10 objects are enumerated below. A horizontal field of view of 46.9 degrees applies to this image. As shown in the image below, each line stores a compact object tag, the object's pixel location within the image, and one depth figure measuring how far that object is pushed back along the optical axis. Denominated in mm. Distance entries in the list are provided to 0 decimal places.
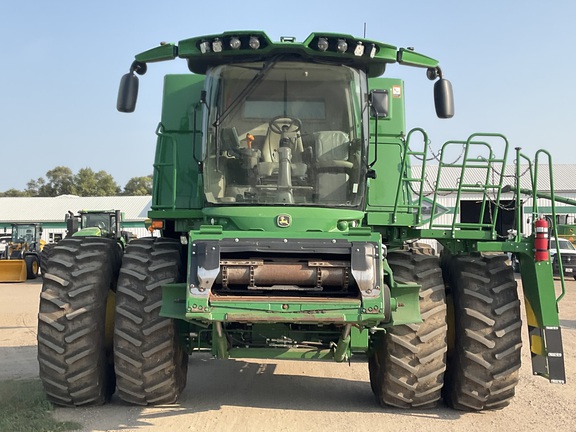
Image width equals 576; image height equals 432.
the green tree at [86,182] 82619
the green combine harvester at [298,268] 5562
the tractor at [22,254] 26188
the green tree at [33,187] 90438
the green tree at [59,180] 85750
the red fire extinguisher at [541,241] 6078
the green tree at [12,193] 94125
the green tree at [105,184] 84375
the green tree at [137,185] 95938
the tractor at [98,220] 24828
